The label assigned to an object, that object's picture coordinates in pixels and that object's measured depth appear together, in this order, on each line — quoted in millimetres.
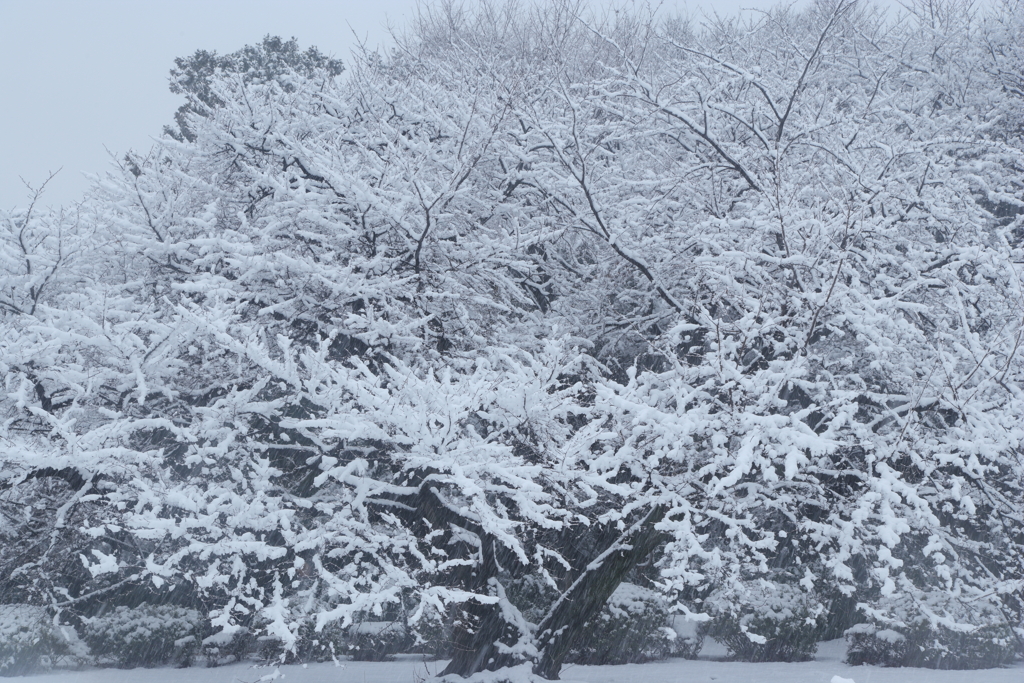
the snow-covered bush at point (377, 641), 9297
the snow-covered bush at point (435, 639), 7949
